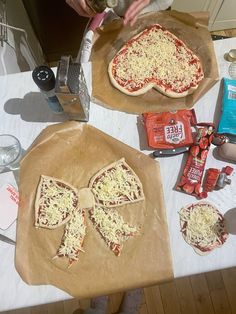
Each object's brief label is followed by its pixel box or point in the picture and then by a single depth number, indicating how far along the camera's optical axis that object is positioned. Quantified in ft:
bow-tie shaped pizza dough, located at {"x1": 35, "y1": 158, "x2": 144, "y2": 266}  3.18
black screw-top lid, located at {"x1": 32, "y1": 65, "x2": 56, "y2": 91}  3.06
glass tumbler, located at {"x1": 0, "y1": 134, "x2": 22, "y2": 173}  3.36
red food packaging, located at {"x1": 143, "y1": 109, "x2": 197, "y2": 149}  3.42
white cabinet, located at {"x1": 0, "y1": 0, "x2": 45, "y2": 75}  4.28
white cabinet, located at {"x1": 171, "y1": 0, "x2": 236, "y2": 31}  5.33
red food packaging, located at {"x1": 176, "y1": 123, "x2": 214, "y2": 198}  3.27
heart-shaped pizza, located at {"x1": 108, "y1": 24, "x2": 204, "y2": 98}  3.69
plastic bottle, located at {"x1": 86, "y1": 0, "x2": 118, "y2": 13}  3.51
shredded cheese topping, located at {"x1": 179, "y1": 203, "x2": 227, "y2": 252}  3.11
